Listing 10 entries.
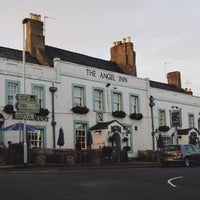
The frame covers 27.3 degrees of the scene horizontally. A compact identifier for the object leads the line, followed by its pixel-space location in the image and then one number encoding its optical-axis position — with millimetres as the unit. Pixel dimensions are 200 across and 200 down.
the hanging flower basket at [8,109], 28125
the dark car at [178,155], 26953
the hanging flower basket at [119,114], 35816
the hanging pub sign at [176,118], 36094
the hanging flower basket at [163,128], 40906
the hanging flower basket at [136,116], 37562
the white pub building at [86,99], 29891
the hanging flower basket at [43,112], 30062
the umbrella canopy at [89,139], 32375
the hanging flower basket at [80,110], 32531
